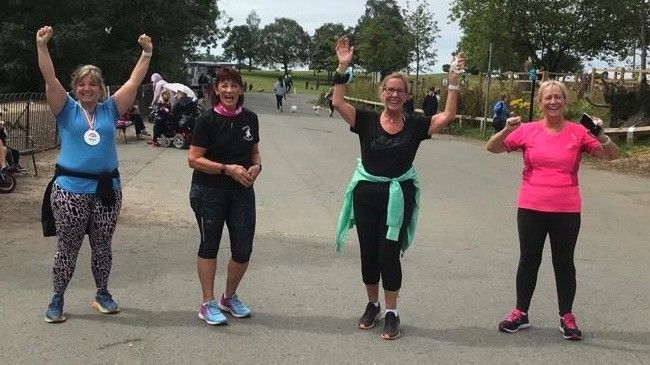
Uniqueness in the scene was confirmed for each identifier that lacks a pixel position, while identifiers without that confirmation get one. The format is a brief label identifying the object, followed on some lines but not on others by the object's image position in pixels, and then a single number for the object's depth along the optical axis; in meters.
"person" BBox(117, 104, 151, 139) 18.14
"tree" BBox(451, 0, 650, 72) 51.31
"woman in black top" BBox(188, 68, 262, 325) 4.55
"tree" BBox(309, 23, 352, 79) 103.18
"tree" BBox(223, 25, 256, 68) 149.29
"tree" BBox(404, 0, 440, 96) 49.75
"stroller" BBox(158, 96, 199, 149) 16.30
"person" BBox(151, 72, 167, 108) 17.67
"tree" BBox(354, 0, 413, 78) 52.12
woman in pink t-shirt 4.63
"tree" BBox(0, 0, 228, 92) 31.53
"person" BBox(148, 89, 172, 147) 16.20
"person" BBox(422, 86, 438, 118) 23.64
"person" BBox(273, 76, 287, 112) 35.59
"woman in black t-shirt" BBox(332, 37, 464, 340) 4.59
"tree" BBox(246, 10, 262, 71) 153.25
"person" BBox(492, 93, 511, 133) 19.72
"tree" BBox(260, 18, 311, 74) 158.00
